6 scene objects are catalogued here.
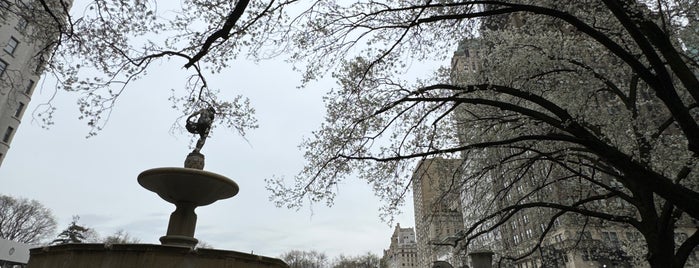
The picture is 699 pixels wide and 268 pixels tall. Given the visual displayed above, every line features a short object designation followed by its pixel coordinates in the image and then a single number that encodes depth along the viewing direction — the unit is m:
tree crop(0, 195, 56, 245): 40.69
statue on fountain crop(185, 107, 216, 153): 9.30
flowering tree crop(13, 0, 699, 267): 6.80
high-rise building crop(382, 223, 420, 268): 153.77
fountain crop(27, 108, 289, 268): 5.08
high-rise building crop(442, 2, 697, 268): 12.50
